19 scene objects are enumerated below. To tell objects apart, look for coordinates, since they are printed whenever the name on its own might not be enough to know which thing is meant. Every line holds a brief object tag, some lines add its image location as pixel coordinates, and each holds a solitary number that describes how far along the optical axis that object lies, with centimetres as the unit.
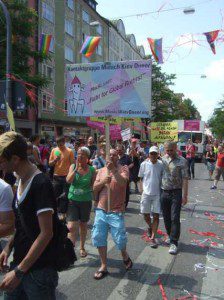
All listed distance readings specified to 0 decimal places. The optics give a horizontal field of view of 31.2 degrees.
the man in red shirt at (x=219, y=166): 1464
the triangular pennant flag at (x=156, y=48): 1145
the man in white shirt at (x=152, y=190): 671
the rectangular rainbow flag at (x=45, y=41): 1396
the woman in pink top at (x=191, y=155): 1819
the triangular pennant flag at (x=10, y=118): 825
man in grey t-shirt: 644
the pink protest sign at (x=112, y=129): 1549
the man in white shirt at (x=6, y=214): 298
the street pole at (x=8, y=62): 1080
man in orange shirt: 828
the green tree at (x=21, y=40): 2188
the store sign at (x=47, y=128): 3319
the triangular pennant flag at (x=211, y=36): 1038
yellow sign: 1532
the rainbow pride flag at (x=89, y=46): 1142
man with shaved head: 517
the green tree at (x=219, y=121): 6329
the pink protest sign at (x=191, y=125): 3325
